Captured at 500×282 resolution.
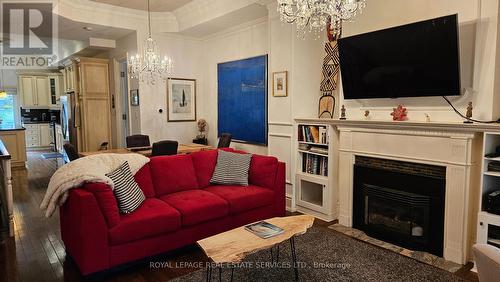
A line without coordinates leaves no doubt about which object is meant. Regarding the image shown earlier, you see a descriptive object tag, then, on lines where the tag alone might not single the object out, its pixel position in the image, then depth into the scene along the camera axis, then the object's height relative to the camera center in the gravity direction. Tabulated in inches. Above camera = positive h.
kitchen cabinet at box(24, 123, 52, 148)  413.4 -27.5
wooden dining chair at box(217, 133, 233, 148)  206.0 -17.8
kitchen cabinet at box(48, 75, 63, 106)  425.4 +32.2
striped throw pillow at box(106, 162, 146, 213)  114.6 -27.8
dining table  188.8 -22.2
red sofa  104.5 -36.0
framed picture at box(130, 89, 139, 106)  243.3 +12.4
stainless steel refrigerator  292.7 -4.2
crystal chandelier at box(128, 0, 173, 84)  192.1 +30.0
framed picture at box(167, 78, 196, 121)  248.5 +10.9
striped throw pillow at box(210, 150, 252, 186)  154.0 -26.8
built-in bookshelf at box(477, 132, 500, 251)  108.7 -27.9
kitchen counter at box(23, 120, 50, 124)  411.9 -10.4
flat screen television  115.6 +20.3
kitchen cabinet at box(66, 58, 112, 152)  281.7 +9.4
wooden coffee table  82.9 -35.8
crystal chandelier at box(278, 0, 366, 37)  99.3 +31.7
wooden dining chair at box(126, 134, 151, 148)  207.3 -17.8
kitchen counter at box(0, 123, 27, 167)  290.0 -27.2
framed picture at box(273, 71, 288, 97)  177.0 +16.0
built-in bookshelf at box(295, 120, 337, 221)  161.8 -29.9
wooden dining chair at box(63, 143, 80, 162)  157.2 -18.5
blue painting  206.7 +9.3
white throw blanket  108.2 -21.4
